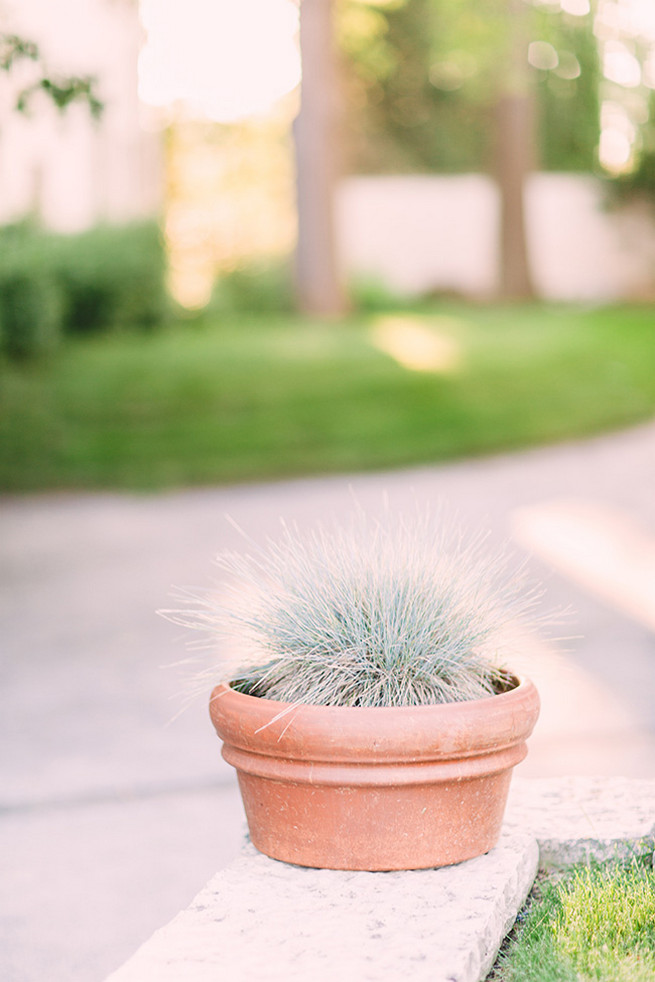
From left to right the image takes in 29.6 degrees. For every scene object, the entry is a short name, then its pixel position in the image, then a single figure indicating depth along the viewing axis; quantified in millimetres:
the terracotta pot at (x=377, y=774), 2574
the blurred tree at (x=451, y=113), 23891
